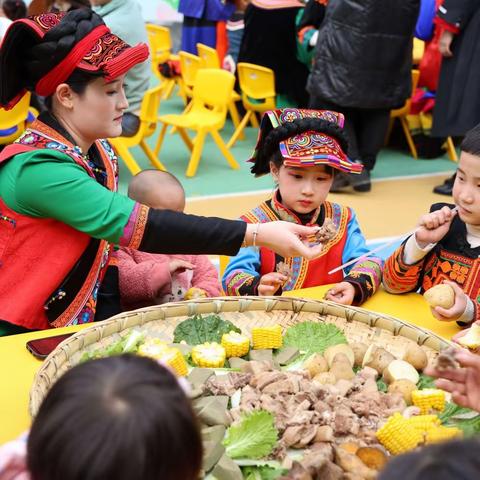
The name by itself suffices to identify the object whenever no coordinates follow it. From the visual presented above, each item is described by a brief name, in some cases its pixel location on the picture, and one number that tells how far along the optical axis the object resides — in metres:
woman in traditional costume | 1.75
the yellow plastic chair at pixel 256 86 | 6.15
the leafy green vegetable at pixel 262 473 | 1.27
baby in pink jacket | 2.26
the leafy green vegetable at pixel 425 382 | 1.56
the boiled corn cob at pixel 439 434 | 1.30
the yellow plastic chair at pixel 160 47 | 7.44
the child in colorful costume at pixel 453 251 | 1.88
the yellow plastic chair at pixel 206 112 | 5.65
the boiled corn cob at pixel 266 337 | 1.67
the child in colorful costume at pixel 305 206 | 2.10
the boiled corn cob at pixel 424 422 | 1.33
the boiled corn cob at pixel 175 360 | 1.51
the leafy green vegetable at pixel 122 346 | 1.51
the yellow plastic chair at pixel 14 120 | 4.20
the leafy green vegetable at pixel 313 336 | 1.71
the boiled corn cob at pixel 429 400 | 1.47
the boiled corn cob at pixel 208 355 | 1.59
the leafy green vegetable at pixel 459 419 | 1.41
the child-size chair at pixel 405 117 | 6.25
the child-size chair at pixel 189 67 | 6.28
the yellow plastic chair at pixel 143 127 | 5.14
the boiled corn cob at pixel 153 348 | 1.51
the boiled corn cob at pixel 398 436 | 1.30
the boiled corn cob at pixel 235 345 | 1.65
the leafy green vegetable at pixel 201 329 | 1.69
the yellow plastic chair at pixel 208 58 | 6.37
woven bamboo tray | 1.63
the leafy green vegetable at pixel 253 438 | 1.29
